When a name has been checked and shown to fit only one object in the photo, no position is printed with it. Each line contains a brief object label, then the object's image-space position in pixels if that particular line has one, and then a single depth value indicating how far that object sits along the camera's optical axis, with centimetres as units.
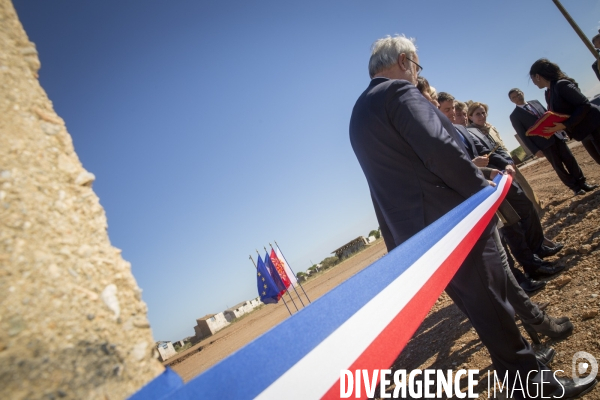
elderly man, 171
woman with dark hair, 428
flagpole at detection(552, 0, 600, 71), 650
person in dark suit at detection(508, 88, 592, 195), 498
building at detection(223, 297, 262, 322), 4625
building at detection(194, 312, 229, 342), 4081
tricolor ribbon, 63
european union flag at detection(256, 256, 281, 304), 1318
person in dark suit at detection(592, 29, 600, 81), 487
